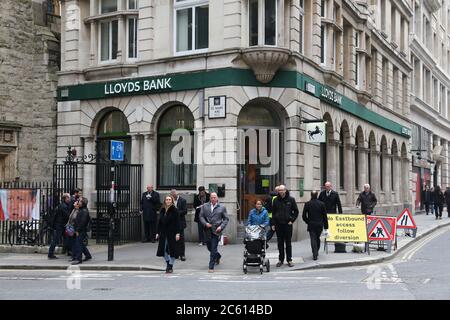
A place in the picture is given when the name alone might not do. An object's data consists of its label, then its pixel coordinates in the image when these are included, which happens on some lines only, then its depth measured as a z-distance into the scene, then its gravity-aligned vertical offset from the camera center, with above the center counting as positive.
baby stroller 13.96 -1.41
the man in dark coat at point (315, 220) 15.61 -0.86
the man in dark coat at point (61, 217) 16.94 -0.84
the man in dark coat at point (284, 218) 14.95 -0.78
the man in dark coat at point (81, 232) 15.74 -1.19
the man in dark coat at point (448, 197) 34.04 -0.61
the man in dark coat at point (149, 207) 20.25 -0.68
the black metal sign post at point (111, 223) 15.96 -0.99
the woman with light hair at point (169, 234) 14.11 -1.10
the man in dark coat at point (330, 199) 18.27 -0.38
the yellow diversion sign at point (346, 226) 16.83 -1.10
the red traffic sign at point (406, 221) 20.55 -1.18
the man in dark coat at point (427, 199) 38.66 -0.82
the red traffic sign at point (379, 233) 17.03 -1.31
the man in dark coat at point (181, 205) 17.81 -0.56
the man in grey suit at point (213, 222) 14.51 -0.86
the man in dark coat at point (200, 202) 19.03 -0.49
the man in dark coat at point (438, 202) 32.97 -0.86
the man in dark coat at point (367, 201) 21.02 -0.51
